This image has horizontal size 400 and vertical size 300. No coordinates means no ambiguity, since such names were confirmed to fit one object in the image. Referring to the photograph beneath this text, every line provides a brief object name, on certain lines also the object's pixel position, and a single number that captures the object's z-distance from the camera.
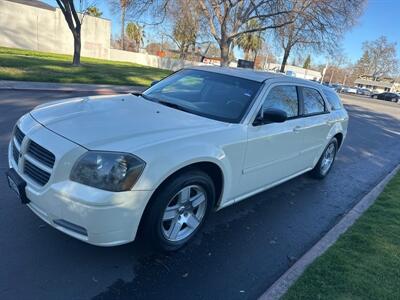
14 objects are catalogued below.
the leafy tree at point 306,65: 97.50
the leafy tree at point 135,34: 58.28
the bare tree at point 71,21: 20.27
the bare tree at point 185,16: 24.53
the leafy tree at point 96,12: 55.32
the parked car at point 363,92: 63.31
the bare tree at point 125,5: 22.44
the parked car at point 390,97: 52.44
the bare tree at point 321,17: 23.45
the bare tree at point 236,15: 24.12
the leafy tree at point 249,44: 45.21
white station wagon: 2.48
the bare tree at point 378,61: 91.00
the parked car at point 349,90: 63.78
